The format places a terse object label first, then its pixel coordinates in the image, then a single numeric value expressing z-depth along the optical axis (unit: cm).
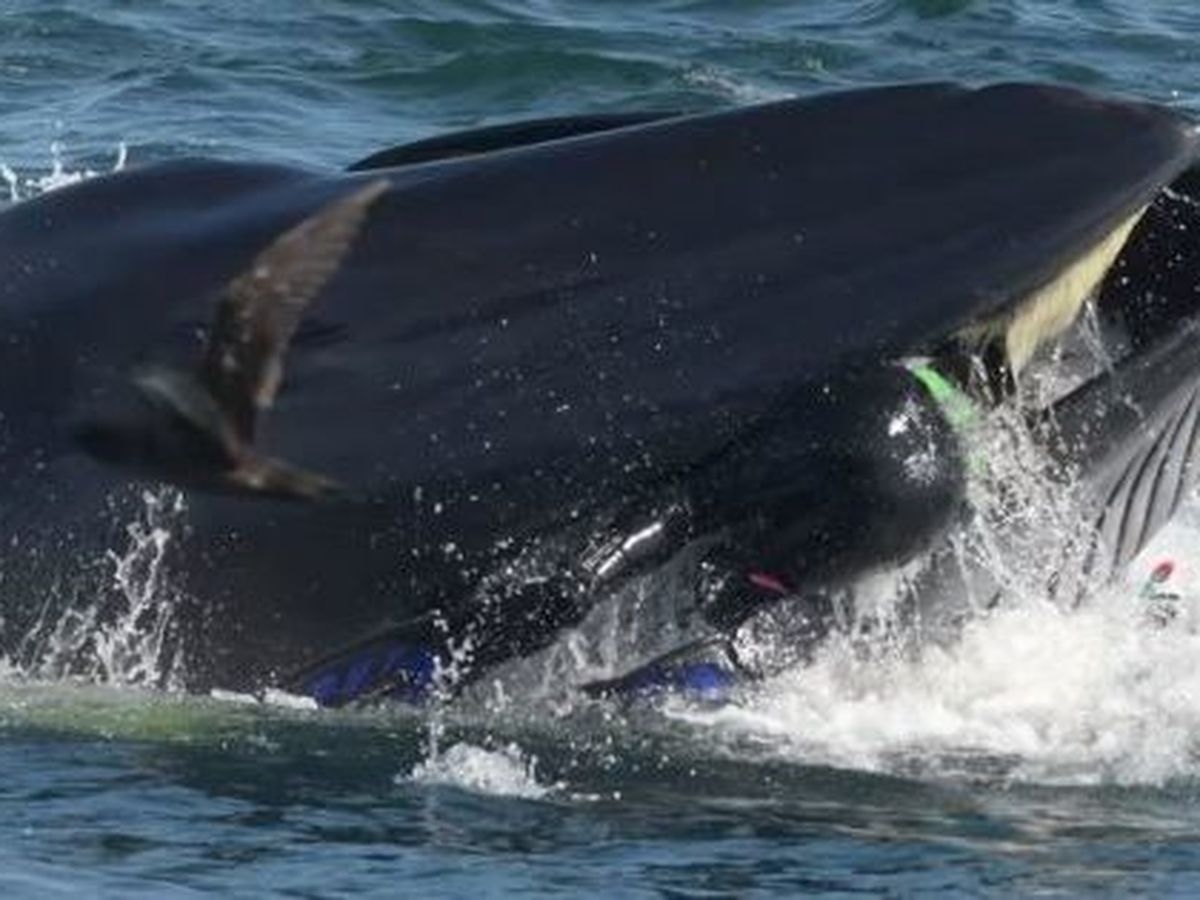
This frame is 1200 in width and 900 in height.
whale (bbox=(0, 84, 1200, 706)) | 1597
